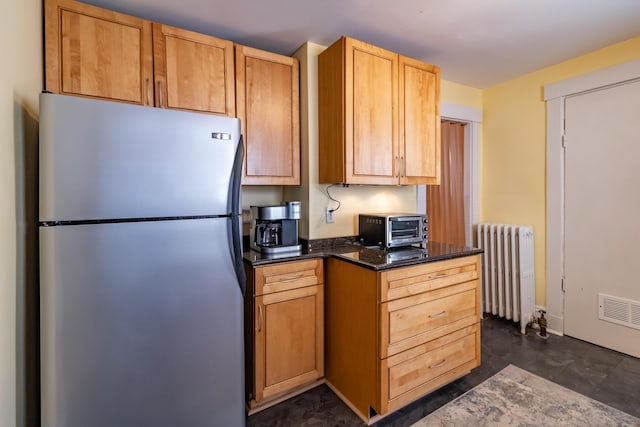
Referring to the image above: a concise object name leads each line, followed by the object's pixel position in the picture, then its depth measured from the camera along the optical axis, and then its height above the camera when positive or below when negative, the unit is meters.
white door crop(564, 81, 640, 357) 2.38 -0.04
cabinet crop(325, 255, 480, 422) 1.74 -0.72
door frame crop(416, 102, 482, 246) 3.30 +0.45
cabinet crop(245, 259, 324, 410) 1.85 -0.72
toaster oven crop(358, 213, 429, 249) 2.24 -0.14
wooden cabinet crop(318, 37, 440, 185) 2.14 +0.69
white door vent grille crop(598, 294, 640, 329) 2.37 -0.78
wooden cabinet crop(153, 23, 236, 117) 1.89 +0.88
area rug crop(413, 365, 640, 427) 1.74 -1.16
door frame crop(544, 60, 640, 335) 2.74 +0.08
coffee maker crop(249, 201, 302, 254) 2.06 -0.11
